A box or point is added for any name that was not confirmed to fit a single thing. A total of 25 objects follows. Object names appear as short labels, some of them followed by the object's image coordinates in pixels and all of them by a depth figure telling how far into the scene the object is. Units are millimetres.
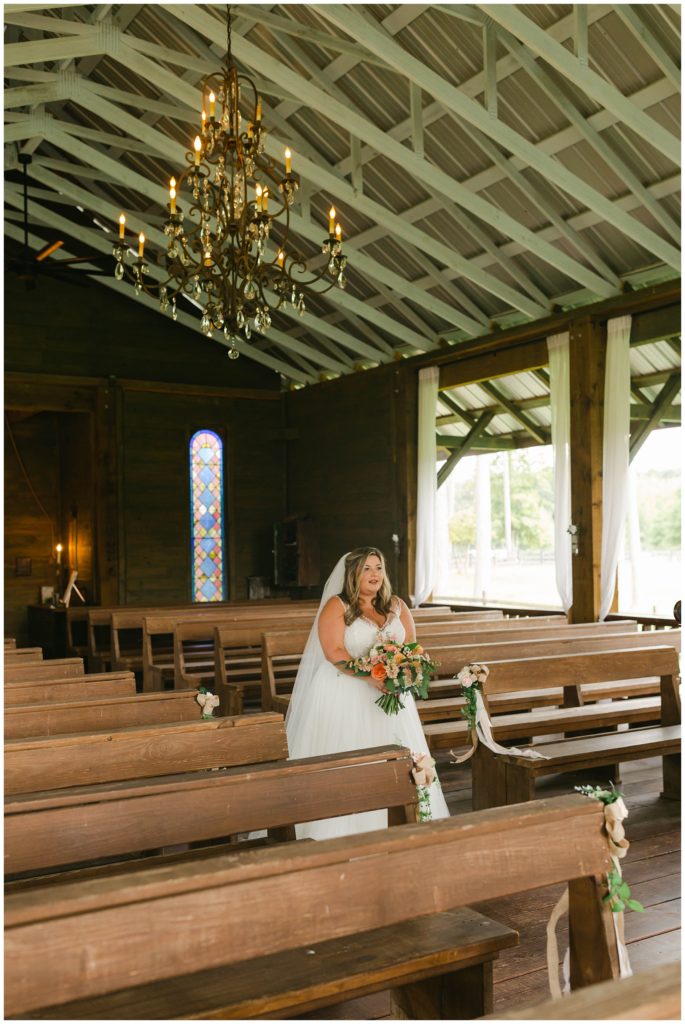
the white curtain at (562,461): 8703
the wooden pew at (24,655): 5625
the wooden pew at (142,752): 2707
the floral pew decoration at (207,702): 3633
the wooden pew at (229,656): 6199
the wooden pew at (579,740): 4152
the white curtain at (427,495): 10633
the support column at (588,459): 8453
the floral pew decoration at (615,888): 1967
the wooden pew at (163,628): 6965
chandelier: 5277
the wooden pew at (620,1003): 1150
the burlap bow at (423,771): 2520
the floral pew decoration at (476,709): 4273
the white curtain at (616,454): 8266
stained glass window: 13195
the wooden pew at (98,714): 3344
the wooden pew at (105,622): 8234
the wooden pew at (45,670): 4820
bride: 4320
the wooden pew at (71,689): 4070
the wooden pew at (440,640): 5457
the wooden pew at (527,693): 5242
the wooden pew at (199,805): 2133
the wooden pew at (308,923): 1454
